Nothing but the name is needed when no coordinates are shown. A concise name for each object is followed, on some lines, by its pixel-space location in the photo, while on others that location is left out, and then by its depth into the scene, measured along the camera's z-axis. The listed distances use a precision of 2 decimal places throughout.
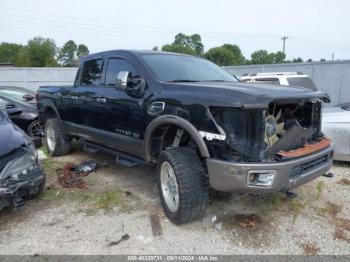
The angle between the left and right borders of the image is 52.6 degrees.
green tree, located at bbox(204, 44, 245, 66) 74.15
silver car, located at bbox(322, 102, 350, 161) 5.79
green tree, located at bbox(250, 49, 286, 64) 73.20
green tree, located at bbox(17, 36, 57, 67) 66.54
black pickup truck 3.32
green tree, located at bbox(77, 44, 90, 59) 83.62
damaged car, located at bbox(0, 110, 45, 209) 3.78
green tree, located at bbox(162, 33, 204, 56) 83.22
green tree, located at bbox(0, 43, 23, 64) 78.06
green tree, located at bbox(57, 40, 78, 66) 83.25
